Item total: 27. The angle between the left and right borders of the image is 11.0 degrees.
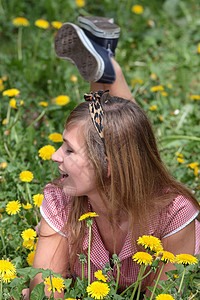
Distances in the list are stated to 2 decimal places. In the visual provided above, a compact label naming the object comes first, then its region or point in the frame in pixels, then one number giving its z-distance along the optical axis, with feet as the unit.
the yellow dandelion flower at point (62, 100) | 9.98
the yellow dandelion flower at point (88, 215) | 6.87
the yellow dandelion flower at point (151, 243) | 6.72
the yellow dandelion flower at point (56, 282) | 6.86
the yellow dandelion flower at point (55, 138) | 8.99
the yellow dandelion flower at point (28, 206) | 8.28
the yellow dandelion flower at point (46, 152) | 8.47
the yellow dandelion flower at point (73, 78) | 10.76
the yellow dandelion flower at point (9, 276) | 7.02
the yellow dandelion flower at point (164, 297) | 6.65
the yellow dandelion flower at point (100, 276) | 6.91
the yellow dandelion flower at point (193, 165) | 9.15
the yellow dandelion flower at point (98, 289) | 6.79
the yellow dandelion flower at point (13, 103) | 9.43
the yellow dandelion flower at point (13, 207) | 8.07
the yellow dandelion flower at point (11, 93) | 9.38
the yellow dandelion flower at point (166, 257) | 6.71
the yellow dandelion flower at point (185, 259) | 6.71
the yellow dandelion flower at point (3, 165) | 8.93
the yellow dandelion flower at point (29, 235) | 7.79
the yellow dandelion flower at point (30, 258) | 7.84
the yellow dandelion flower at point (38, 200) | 8.17
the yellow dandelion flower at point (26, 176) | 8.39
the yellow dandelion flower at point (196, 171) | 9.11
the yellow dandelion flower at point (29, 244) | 7.89
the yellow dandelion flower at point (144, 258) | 6.69
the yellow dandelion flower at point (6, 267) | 6.88
